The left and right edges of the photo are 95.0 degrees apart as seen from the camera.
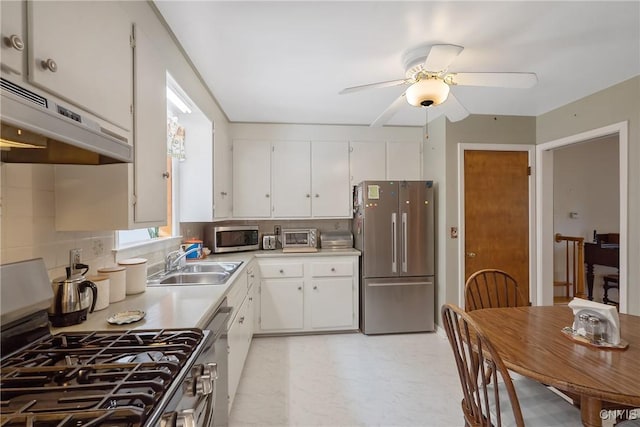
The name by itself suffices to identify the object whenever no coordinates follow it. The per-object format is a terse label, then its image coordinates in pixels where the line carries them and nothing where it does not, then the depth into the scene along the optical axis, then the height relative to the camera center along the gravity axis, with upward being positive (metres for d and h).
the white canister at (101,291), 1.30 -0.34
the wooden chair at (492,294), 2.04 -0.63
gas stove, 0.65 -0.43
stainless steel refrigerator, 3.18 -0.45
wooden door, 3.14 +0.03
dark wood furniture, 3.70 -0.54
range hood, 0.61 +0.22
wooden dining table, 1.02 -0.59
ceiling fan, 1.64 +0.82
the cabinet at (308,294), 3.14 -0.85
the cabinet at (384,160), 3.53 +0.67
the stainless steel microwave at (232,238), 3.16 -0.25
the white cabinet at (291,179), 3.42 +0.43
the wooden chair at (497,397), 1.10 -0.83
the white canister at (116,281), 1.40 -0.31
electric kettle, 1.13 -0.33
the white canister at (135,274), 1.57 -0.32
